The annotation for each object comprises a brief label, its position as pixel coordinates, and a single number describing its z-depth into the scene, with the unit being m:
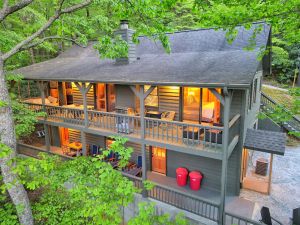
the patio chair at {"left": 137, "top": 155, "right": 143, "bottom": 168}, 12.75
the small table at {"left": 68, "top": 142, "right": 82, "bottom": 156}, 14.45
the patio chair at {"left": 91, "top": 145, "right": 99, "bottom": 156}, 14.48
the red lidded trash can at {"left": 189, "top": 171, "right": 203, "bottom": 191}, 10.60
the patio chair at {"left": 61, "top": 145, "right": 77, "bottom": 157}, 13.90
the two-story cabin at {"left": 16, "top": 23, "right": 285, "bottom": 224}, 8.44
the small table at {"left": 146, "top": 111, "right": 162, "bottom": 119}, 11.39
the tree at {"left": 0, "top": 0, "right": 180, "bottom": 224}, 6.62
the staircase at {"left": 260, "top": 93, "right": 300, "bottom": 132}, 17.50
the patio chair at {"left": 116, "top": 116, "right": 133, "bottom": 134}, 10.44
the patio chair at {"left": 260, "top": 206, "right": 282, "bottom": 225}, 7.97
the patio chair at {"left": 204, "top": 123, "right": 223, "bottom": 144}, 8.43
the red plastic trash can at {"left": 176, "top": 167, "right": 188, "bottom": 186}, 10.96
